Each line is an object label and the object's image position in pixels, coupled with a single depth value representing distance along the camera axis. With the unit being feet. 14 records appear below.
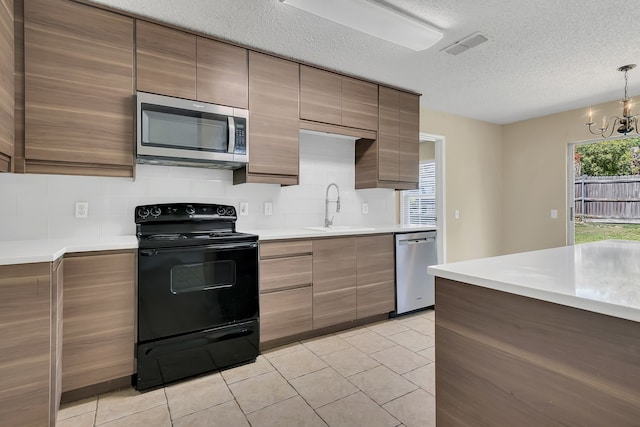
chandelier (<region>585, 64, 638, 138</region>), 9.97
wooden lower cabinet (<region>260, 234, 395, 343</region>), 8.55
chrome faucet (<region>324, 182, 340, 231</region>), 11.11
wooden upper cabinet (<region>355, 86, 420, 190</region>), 11.50
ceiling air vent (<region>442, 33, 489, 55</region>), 8.31
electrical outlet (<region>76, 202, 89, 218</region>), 7.66
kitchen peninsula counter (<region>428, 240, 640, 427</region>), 2.78
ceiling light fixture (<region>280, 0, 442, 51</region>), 6.72
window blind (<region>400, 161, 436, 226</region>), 18.71
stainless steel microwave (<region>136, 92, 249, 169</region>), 7.35
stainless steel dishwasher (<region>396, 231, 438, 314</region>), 11.09
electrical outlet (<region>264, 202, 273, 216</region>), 10.26
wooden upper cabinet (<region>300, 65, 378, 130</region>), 9.81
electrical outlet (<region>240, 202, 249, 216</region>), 9.85
